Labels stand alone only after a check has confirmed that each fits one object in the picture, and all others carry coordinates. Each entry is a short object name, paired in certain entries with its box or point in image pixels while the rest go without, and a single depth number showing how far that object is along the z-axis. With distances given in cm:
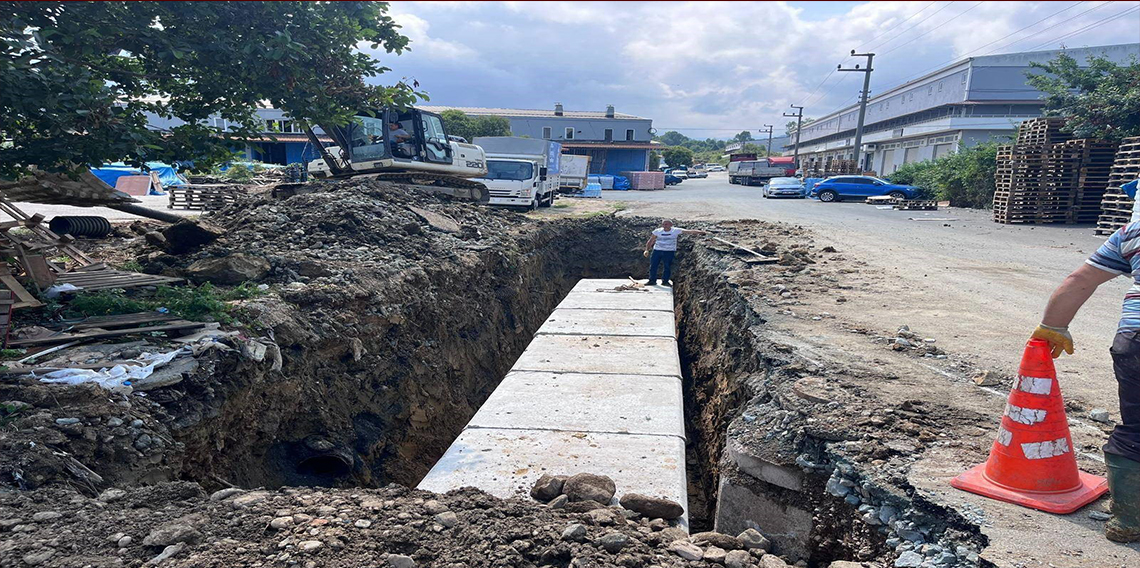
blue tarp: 2420
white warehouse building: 3647
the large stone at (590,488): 323
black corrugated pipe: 811
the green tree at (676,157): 7656
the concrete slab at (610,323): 782
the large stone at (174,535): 238
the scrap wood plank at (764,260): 913
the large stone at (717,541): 282
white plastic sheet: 347
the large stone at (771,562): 262
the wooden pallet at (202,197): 1794
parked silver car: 3011
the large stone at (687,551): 258
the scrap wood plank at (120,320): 434
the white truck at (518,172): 1847
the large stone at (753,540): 293
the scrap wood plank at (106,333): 398
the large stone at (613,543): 254
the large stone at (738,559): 255
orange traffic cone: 273
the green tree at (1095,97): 1530
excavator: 1289
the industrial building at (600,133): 5375
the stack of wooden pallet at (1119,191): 1348
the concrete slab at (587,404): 496
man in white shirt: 1058
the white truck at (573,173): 2970
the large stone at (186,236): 670
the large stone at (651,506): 330
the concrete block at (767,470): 354
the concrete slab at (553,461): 401
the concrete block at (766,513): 350
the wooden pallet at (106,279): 522
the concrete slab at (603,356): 636
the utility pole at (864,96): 3700
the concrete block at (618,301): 933
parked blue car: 2723
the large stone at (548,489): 333
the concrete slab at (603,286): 1066
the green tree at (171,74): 466
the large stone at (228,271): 582
